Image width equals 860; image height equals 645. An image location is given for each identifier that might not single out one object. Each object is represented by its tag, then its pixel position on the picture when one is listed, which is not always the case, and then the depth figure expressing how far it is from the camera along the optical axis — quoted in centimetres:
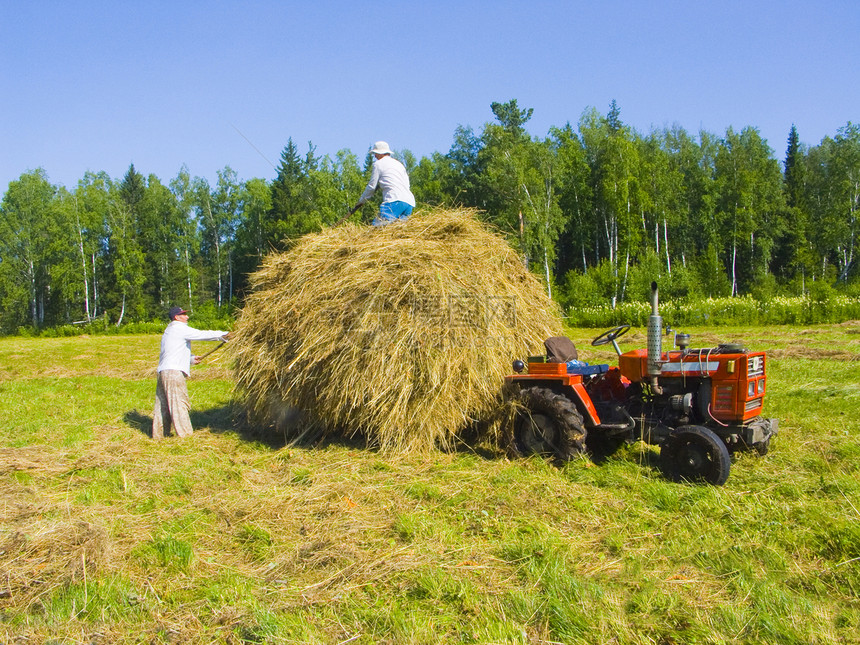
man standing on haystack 828
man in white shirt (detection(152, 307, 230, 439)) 802
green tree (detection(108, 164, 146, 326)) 4784
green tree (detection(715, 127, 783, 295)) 4378
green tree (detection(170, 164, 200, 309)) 5278
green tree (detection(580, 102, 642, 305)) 4009
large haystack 641
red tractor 533
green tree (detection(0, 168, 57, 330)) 4659
